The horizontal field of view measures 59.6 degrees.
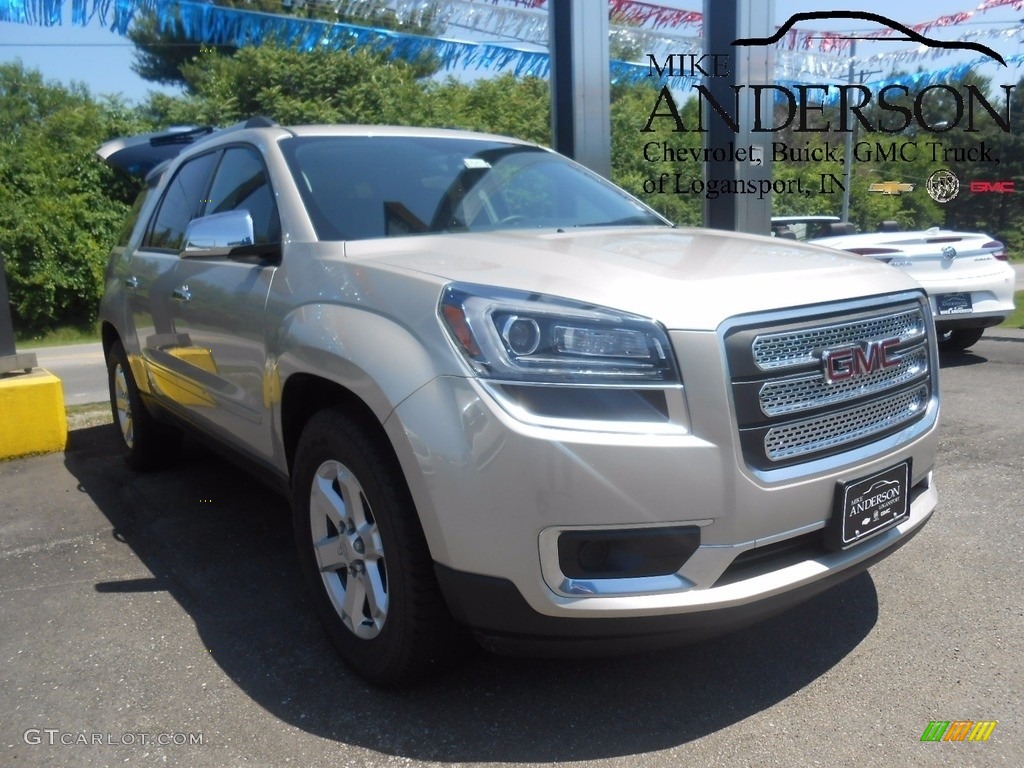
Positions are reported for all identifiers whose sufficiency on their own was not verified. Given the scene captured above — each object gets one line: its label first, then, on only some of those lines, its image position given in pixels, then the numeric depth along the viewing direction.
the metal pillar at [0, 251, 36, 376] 6.00
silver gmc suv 2.18
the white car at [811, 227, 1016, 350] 7.96
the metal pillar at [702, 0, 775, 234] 6.91
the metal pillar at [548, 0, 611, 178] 7.58
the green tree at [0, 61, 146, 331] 14.18
